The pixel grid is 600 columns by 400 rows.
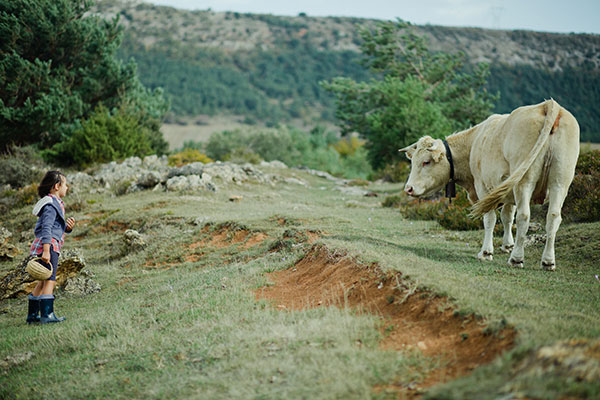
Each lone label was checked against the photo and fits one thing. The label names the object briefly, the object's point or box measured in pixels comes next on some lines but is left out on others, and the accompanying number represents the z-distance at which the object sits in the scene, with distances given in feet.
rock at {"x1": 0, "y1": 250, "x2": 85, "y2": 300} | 31.27
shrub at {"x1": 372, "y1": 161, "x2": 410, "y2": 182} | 107.24
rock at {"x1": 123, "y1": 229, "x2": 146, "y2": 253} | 41.75
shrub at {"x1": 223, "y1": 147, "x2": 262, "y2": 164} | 123.21
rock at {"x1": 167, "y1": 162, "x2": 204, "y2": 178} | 70.44
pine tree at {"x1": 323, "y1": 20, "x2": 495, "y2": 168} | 118.62
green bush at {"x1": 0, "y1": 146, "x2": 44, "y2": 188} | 77.56
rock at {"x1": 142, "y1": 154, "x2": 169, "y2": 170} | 89.67
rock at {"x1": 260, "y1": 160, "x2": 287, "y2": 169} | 115.88
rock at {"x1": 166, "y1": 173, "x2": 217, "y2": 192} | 64.95
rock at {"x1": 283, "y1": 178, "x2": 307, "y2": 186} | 90.43
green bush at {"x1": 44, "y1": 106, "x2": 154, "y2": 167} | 93.30
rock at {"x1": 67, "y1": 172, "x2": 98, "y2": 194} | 71.54
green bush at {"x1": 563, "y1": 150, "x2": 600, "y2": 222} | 35.65
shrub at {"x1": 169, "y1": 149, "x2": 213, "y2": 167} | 99.58
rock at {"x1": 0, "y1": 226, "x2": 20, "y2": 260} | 41.14
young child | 24.30
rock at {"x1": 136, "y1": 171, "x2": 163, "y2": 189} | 69.31
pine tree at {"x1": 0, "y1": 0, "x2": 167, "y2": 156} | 92.32
